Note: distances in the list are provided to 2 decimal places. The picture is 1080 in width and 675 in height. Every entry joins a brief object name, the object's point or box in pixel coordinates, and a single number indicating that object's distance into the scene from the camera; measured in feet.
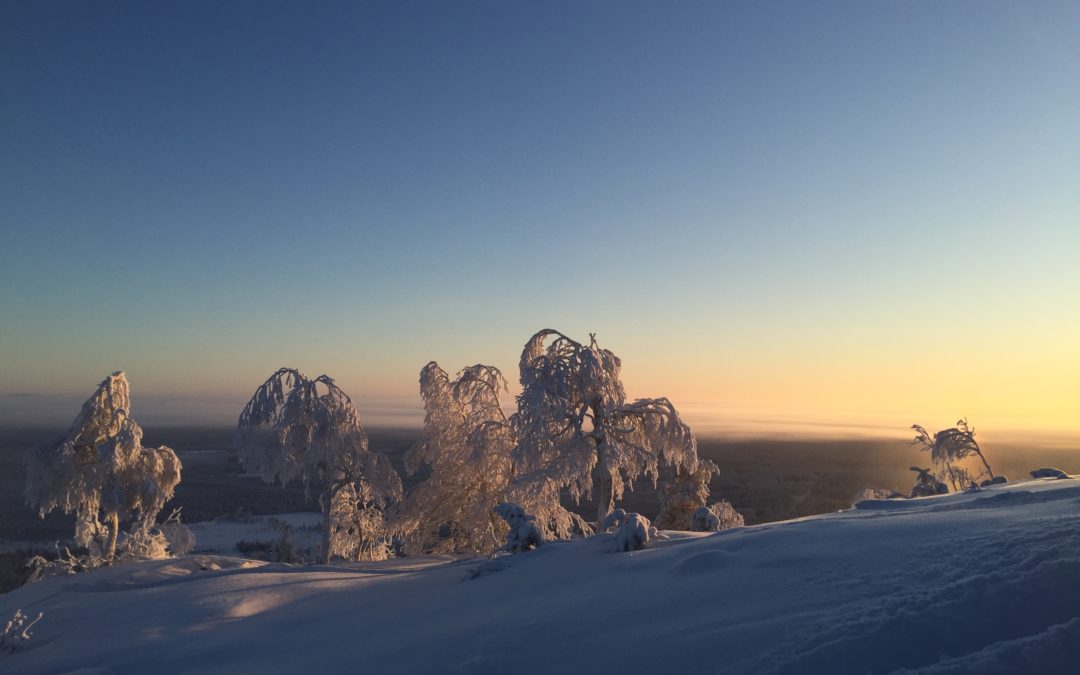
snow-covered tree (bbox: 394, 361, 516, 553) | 48.93
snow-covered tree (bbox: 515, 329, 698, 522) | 40.45
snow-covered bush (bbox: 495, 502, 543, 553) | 25.94
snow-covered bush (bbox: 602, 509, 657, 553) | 20.51
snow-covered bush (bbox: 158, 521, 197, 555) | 51.67
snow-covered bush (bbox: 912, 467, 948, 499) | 53.45
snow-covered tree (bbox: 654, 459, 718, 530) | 64.59
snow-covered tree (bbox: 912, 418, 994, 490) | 61.67
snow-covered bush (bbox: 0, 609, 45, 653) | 19.01
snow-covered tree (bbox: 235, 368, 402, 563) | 42.88
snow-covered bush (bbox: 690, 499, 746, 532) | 34.22
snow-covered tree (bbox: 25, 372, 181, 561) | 41.19
